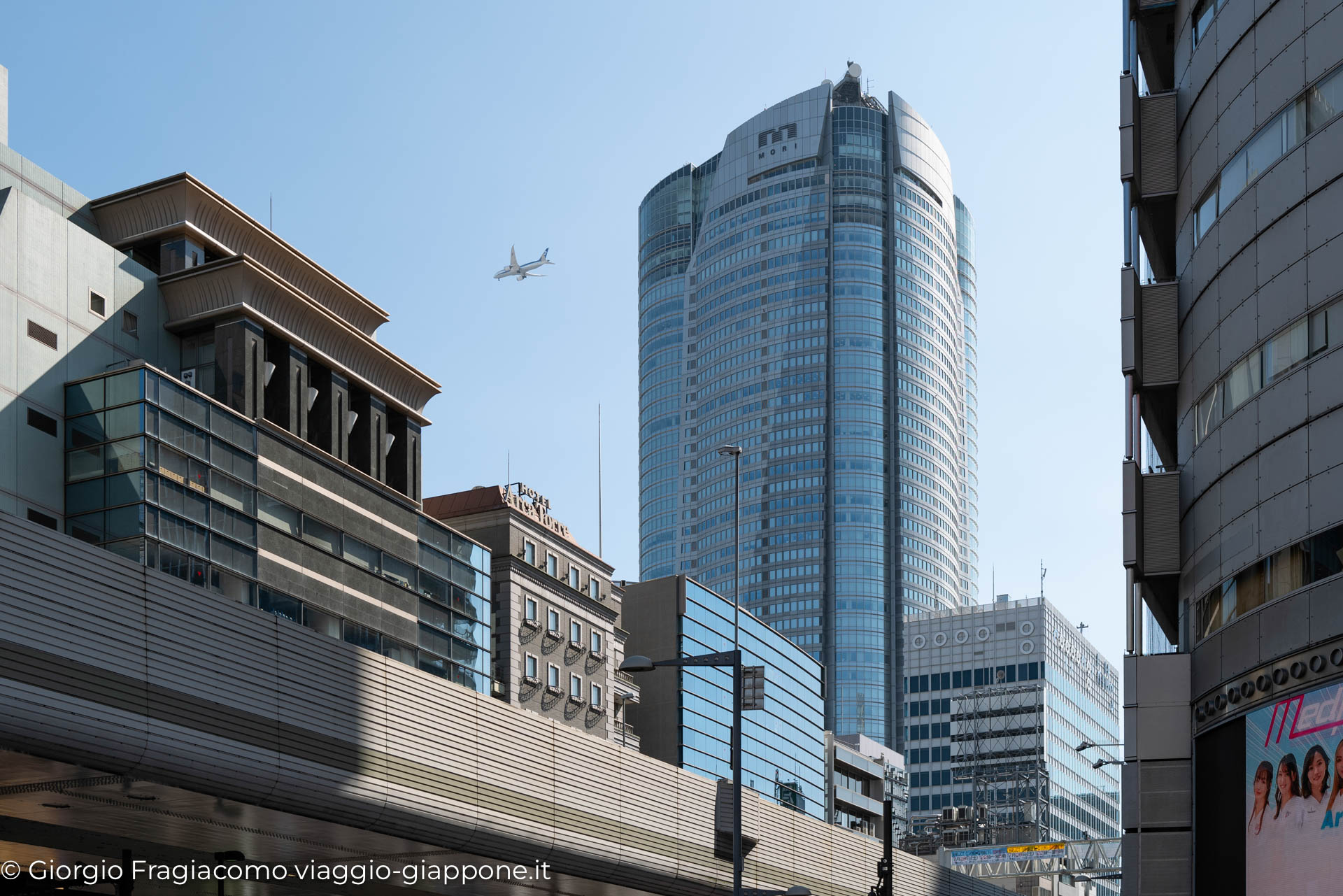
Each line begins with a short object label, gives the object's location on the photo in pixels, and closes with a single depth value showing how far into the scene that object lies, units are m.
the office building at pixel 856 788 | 161.75
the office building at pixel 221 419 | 58.75
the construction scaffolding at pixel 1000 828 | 134.00
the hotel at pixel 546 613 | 97.88
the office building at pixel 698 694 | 116.31
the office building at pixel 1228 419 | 35.69
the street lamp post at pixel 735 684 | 37.66
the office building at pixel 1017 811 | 144.50
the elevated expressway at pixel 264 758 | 27.95
